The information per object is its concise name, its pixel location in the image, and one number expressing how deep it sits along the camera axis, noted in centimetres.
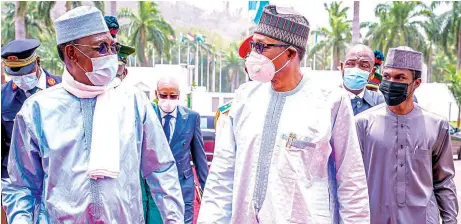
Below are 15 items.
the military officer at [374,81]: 702
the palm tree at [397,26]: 5488
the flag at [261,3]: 927
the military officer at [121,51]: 628
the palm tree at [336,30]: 6156
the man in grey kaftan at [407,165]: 469
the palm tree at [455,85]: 4519
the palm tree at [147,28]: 6016
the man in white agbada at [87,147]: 323
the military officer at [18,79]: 570
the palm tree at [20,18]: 2952
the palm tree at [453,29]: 5488
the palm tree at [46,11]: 3956
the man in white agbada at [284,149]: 332
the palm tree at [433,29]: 5725
